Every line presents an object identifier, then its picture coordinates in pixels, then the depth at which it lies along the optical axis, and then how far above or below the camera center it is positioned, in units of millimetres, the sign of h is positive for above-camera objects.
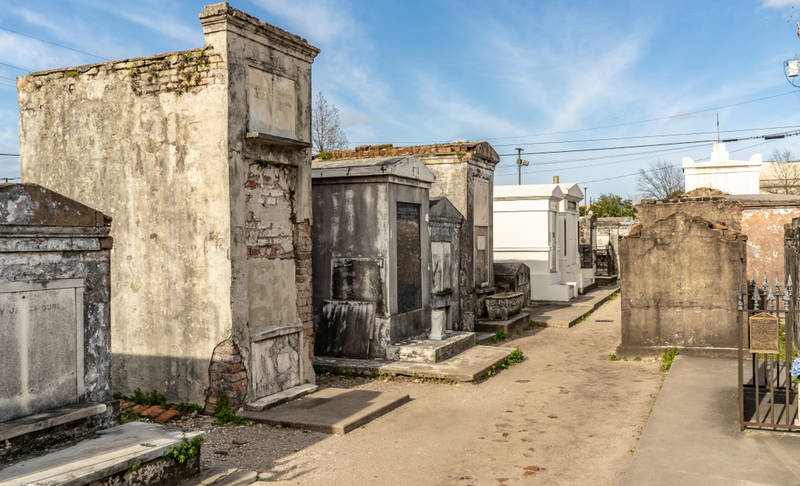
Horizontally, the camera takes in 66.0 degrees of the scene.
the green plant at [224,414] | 6527 -1747
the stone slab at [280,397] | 6707 -1678
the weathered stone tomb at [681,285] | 9062 -600
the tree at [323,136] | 27734 +5160
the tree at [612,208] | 44031 +2790
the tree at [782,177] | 40206 +4680
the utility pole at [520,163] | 44262 +6086
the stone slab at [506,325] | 12328 -1581
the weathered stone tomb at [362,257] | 9148 -114
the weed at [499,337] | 11909 -1740
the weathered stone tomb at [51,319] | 4211 -485
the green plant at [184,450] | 4500 -1481
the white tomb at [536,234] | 17109 +366
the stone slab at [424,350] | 8945 -1496
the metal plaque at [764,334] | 5168 -752
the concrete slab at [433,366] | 8453 -1675
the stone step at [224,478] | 4664 -1768
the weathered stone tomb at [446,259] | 10953 -192
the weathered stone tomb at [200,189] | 6652 +715
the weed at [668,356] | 9039 -1657
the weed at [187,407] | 6792 -1729
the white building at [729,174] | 23266 +2710
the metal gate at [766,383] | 5172 -1468
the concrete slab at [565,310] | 13742 -1579
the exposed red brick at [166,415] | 6504 -1752
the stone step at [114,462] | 3838 -1390
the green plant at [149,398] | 7020 -1685
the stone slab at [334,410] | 6309 -1758
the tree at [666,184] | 46562 +4740
